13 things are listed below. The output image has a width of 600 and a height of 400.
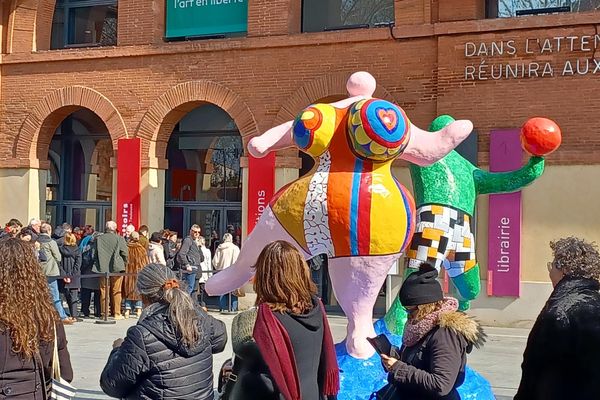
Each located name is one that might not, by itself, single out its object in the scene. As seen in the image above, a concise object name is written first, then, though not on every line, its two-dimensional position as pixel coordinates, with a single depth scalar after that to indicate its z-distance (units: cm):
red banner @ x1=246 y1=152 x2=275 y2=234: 1569
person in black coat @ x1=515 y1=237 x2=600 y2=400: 335
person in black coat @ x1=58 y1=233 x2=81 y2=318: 1379
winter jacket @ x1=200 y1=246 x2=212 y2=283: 1532
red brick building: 1363
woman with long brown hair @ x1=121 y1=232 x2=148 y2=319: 1409
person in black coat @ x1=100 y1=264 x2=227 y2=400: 389
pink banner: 1381
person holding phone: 389
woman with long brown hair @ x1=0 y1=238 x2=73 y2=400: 372
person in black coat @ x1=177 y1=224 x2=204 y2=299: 1470
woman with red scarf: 370
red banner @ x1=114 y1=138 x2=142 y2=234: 1670
